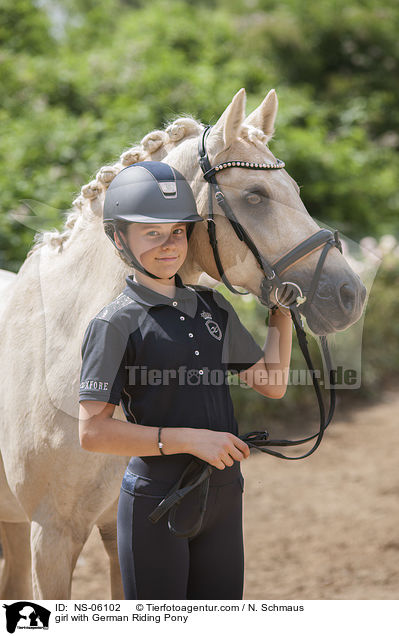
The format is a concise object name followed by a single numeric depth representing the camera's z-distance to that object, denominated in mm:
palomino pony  7517
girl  7404
